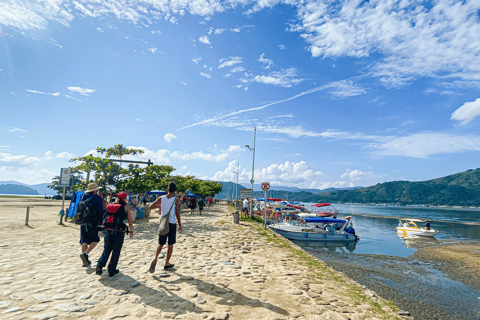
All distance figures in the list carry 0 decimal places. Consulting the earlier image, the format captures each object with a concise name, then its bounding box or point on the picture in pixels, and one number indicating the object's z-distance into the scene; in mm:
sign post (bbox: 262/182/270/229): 16359
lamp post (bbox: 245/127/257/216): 23841
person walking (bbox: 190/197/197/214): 25638
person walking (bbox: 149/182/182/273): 6004
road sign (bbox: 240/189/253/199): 22875
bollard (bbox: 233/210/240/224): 18231
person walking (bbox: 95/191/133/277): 5359
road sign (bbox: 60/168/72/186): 13688
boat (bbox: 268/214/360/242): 23719
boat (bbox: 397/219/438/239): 31219
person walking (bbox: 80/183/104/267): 6078
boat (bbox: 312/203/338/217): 41066
